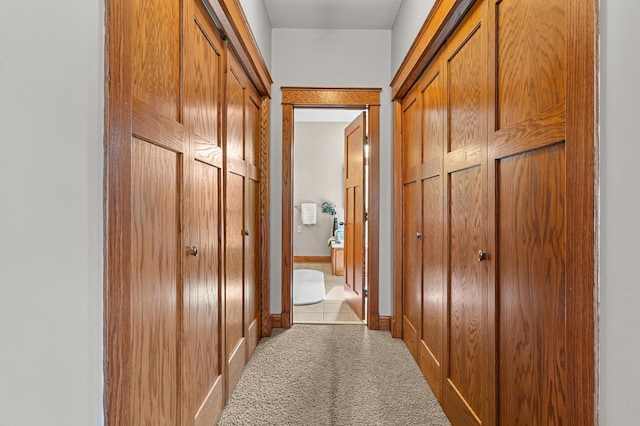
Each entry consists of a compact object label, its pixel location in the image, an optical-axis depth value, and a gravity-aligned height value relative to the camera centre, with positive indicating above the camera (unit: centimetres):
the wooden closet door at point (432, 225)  209 -8
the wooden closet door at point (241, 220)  213 -5
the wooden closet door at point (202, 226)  148 -6
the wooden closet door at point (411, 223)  257 -8
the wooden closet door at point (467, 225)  153 -6
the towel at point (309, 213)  689 -1
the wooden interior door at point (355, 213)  350 -1
